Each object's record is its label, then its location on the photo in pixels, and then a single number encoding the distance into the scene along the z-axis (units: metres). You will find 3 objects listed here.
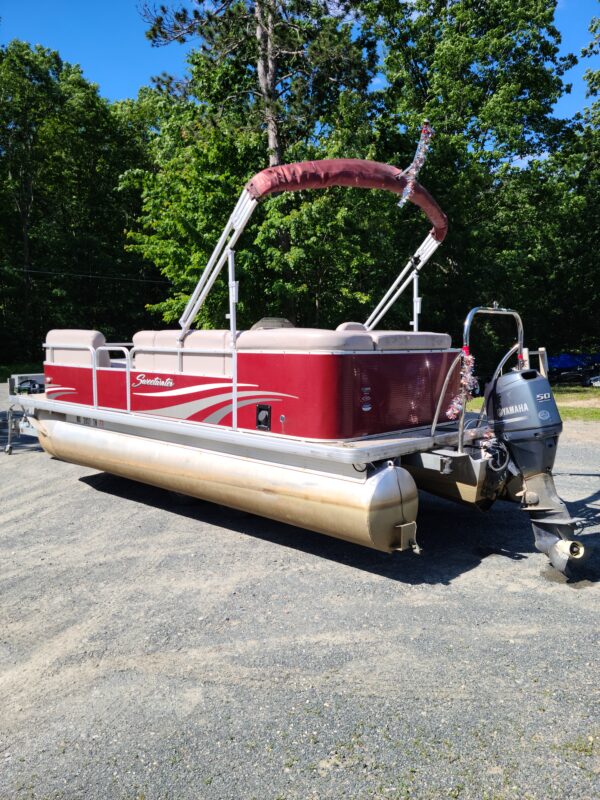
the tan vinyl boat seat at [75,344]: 7.25
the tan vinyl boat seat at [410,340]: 5.11
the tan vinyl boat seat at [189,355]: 5.77
